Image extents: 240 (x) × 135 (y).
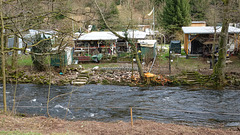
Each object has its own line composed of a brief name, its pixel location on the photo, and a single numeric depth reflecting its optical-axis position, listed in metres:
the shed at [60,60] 24.08
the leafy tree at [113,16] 33.56
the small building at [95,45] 28.25
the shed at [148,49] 26.63
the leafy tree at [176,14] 41.59
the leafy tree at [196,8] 41.17
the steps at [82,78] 21.80
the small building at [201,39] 28.27
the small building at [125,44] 29.74
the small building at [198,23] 40.24
